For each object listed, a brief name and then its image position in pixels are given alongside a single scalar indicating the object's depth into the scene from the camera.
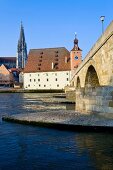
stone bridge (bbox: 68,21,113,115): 15.89
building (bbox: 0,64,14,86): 121.01
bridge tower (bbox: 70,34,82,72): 78.72
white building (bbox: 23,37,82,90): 80.81
